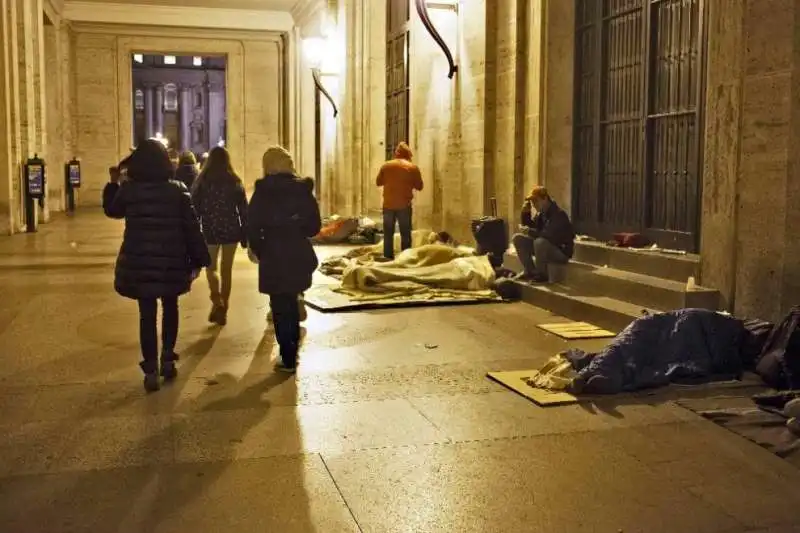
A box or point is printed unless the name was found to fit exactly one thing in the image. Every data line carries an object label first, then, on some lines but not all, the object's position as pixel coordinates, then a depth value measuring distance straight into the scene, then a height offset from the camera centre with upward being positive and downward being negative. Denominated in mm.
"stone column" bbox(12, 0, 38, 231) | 17547 +2069
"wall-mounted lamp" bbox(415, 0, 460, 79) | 12547 +2334
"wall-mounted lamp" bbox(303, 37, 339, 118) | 20375 +2935
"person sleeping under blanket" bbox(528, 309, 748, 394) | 5617 -1091
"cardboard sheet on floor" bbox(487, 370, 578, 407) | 5324 -1260
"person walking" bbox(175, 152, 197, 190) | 11489 +212
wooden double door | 8492 +696
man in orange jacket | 12648 -66
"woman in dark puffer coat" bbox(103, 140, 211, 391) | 5637 -334
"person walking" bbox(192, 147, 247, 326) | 7883 -127
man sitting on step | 9094 -529
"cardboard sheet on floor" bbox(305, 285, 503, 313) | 8938 -1169
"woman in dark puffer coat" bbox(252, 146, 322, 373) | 6246 -376
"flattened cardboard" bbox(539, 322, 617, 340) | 7449 -1218
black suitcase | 10758 -584
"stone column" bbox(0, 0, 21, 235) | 16089 +1121
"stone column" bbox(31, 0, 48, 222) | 19797 +2273
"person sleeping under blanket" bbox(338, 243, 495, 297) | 9773 -1011
